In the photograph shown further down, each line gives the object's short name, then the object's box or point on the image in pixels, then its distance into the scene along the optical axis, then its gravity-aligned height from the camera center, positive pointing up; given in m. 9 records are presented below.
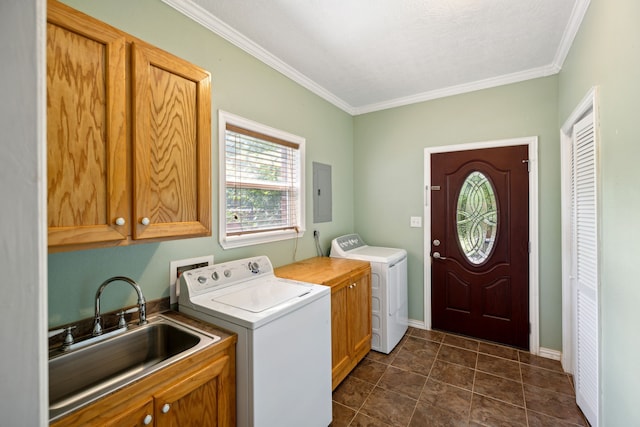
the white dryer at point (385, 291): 2.69 -0.78
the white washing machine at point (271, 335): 1.34 -0.65
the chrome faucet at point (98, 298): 1.29 -0.41
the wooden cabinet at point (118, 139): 1.00 +0.31
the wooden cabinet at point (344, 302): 2.13 -0.74
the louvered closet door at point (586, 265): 1.65 -0.35
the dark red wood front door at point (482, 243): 2.73 -0.32
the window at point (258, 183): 2.05 +0.25
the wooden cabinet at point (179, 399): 0.91 -0.69
